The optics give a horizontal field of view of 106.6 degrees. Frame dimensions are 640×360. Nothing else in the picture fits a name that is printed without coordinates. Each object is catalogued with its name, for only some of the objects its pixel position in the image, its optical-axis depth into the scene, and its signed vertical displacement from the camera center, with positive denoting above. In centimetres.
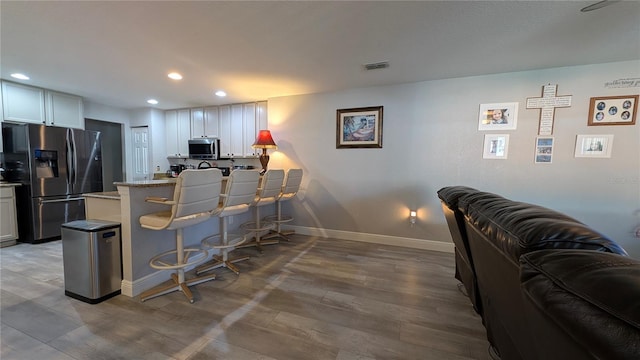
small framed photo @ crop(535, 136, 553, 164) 295 +23
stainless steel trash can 198 -89
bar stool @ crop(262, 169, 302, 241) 352 -49
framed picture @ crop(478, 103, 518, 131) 305 +66
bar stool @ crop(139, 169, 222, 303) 186 -45
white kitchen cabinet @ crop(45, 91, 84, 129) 388 +76
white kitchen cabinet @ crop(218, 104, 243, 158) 462 +58
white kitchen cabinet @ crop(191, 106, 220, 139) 482 +76
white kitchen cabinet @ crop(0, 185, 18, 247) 331 -89
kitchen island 210 -63
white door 519 +11
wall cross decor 286 +78
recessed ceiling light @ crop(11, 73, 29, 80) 321 +107
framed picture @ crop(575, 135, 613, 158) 276 +29
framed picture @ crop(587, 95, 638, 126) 267 +68
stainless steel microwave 480 +22
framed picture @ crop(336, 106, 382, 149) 363 +55
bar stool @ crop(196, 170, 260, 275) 238 -47
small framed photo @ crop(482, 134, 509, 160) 310 +28
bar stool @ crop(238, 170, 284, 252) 308 -48
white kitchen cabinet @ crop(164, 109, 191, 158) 511 +59
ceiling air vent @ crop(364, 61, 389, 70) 279 +117
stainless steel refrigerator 343 -30
